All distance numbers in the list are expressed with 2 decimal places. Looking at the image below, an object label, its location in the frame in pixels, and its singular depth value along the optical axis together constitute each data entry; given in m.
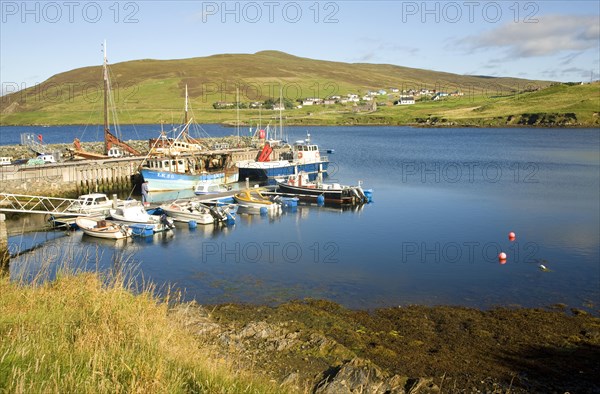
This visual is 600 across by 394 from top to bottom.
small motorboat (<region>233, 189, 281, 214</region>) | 39.44
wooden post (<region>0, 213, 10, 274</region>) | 21.09
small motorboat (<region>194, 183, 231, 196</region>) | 44.25
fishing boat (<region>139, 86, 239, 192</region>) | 47.66
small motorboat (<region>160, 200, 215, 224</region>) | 34.56
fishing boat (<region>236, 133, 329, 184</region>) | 55.41
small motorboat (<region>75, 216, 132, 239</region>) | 30.11
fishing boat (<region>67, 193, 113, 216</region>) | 34.19
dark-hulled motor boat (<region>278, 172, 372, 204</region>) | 43.16
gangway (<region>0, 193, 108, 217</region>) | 33.28
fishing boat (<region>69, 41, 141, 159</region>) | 52.69
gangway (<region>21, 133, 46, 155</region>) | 61.25
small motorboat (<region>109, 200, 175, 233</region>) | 32.00
